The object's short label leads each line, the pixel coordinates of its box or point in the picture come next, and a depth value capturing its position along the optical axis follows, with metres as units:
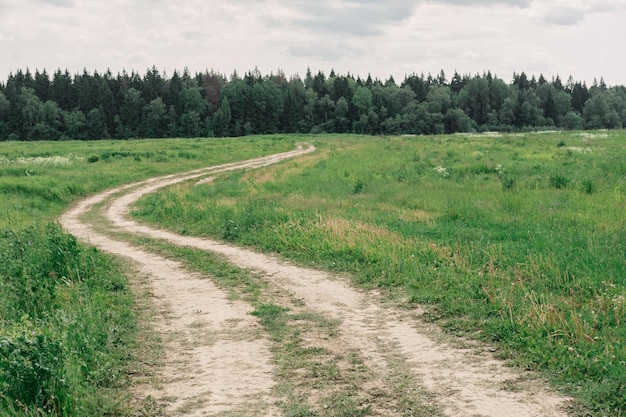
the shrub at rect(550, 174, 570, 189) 23.40
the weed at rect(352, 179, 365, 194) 25.27
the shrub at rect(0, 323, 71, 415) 6.43
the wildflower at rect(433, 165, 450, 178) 28.71
